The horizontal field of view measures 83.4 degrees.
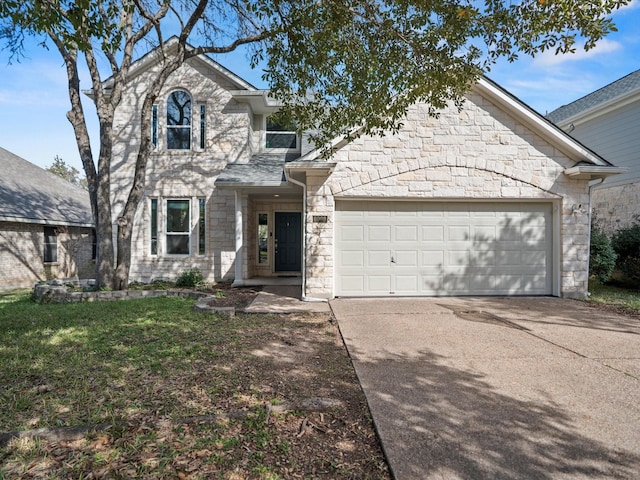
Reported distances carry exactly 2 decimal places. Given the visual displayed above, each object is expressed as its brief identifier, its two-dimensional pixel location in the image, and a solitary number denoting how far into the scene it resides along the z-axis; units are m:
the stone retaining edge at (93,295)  8.91
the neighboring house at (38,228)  13.89
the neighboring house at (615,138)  12.14
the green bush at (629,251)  10.65
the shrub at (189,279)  11.17
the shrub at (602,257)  10.30
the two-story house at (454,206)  8.53
